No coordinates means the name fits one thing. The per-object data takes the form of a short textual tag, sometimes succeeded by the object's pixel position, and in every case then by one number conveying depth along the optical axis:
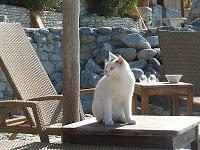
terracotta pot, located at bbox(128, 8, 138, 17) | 21.46
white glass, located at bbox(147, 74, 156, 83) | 8.45
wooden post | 5.51
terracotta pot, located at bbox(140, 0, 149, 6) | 27.88
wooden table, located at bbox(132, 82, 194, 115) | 7.45
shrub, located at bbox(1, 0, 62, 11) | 16.18
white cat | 4.88
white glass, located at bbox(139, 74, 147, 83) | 8.34
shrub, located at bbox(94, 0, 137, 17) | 19.64
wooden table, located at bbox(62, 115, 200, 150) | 4.61
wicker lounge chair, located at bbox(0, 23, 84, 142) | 6.14
